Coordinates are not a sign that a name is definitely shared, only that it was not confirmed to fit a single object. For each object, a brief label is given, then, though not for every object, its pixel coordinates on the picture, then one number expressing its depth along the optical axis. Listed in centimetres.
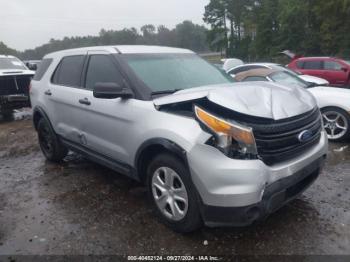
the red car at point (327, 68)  1307
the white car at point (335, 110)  573
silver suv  266
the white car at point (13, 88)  1000
